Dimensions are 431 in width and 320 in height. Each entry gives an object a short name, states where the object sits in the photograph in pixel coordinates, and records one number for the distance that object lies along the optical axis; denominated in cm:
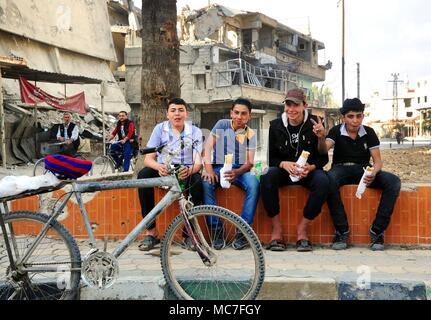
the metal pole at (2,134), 1248
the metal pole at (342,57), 3006
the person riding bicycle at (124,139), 1131
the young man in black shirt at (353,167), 471
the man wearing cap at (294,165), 469
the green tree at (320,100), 4583
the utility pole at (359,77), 4544
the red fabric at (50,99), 1461
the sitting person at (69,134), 1092
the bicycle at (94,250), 348
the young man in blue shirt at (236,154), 479
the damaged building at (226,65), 3177
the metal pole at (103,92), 1542
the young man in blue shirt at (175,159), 459
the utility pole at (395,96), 7469
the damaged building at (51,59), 1566
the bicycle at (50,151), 980
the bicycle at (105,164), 1123
